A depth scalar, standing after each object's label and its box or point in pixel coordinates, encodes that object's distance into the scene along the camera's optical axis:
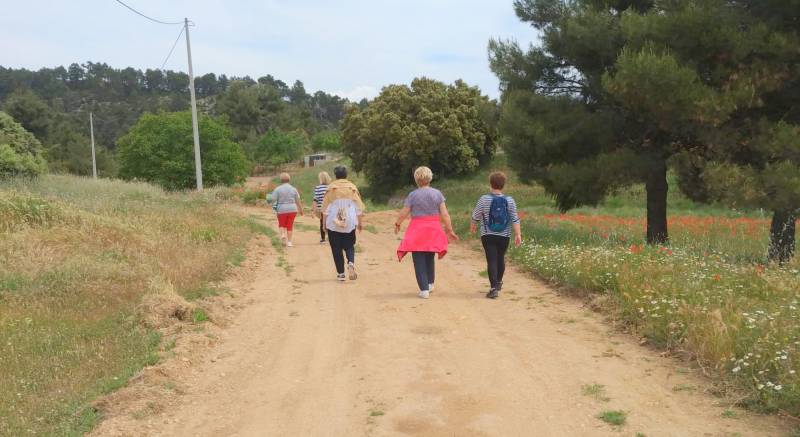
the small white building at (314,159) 74.52
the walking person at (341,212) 9.34
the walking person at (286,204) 13.81
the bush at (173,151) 31.42
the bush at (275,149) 68.56
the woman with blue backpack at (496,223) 8.13
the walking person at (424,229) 8.27
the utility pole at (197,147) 24.15
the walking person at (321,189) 13.48
